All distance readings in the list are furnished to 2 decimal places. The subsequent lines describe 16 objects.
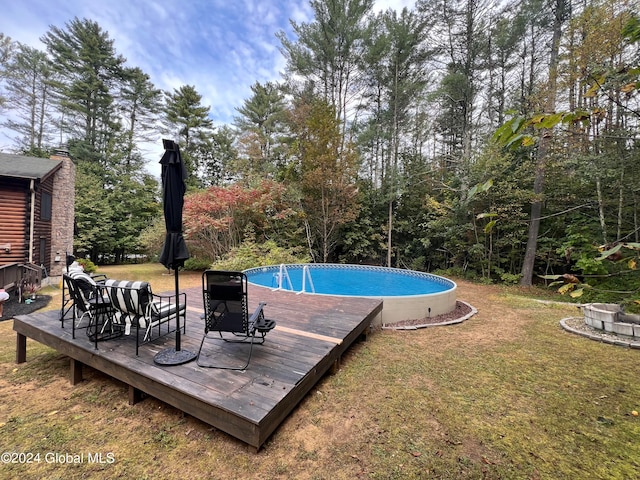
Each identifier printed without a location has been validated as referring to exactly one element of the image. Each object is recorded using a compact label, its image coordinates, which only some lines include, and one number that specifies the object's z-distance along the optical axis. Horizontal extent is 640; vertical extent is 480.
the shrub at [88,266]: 9.56
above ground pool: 6.03
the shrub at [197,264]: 12.70
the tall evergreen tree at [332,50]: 13.40
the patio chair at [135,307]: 3.32
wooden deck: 2.41
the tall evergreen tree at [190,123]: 20.27
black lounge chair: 3.14
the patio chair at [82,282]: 3.48
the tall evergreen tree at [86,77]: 16.67
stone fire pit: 4.93
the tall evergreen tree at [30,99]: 16.16
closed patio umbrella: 3.14
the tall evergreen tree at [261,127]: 17.48
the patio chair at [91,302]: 3.47
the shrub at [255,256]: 10.56
